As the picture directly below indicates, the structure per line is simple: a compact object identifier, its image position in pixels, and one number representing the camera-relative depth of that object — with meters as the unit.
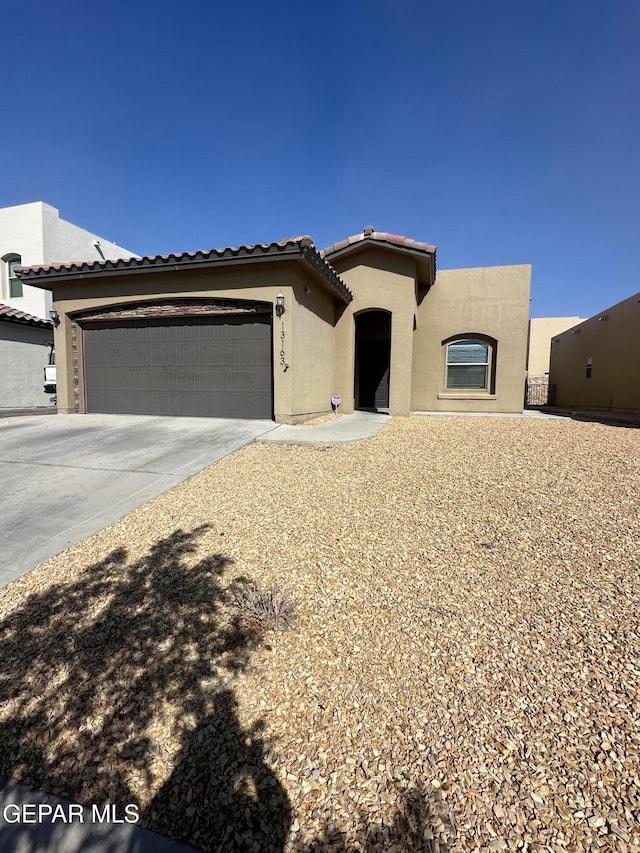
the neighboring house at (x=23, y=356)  12.48
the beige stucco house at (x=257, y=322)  8.66
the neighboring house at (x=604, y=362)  13.94
